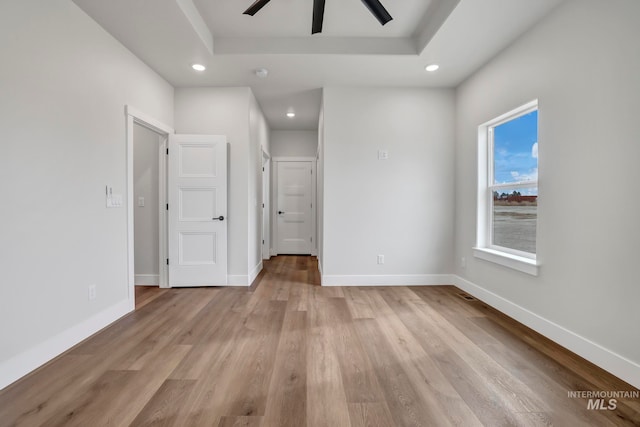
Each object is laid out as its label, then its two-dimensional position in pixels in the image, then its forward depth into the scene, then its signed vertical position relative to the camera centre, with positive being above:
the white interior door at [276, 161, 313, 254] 6.00 -0.06
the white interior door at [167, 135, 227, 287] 3.60 -0.05
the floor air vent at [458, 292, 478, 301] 3.24 -1.05
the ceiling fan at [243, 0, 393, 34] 2.01 +1.42
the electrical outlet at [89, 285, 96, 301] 2.33 -0.72
